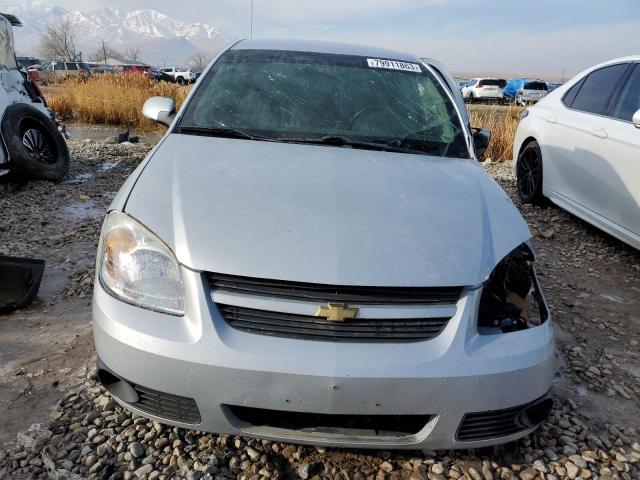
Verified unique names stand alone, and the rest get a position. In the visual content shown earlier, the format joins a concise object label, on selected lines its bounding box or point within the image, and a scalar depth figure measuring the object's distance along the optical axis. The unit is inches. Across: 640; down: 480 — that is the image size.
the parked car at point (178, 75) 1638.8
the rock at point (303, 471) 68.8
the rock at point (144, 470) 66.9
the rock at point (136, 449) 69.9
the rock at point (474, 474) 70.6
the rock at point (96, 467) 67.0
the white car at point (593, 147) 142.9
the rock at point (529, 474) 71.7
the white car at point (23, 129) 205.6
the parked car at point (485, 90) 1246.9
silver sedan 57.3
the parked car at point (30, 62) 1863.9
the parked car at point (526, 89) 1158.5
